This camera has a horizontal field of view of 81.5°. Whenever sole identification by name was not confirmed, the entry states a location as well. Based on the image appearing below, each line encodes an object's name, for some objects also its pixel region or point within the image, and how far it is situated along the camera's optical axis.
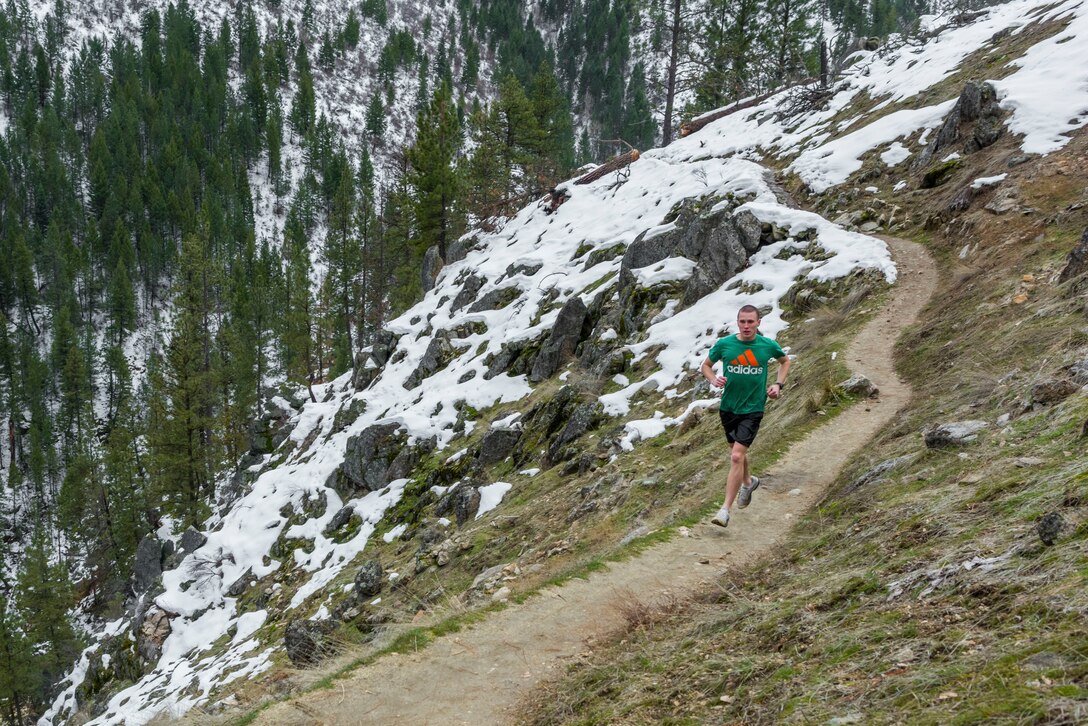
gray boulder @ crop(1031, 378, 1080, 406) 5.89
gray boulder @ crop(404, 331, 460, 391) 23.56
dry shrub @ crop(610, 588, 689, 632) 5.48
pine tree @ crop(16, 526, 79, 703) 41.88
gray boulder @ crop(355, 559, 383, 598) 13.45
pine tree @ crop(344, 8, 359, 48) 136.62
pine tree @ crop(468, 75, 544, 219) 37.41
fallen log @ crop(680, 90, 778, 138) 34.66
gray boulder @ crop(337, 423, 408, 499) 19.67
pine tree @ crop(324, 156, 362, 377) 44.12
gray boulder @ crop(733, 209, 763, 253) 16.64
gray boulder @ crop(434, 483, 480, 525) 14.21
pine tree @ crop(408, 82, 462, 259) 35.81
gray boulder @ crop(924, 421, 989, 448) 6.24
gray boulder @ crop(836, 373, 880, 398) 9.84
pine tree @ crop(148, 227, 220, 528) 35.62
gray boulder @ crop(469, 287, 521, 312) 24.12
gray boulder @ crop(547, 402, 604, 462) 13.83
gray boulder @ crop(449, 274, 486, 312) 27.16
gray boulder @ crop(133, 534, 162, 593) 33.29
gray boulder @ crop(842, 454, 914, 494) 6.65
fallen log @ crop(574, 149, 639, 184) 30.81
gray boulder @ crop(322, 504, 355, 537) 19.41
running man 6.93
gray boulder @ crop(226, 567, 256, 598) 20.97
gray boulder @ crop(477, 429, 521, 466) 16.05
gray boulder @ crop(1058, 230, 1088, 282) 8.92
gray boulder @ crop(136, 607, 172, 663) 21.84
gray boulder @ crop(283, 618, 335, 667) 7.79
